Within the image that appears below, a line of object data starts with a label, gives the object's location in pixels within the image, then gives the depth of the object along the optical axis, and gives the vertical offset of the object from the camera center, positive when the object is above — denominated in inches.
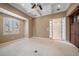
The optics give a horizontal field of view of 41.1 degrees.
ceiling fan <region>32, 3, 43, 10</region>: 78.6 +17.3
